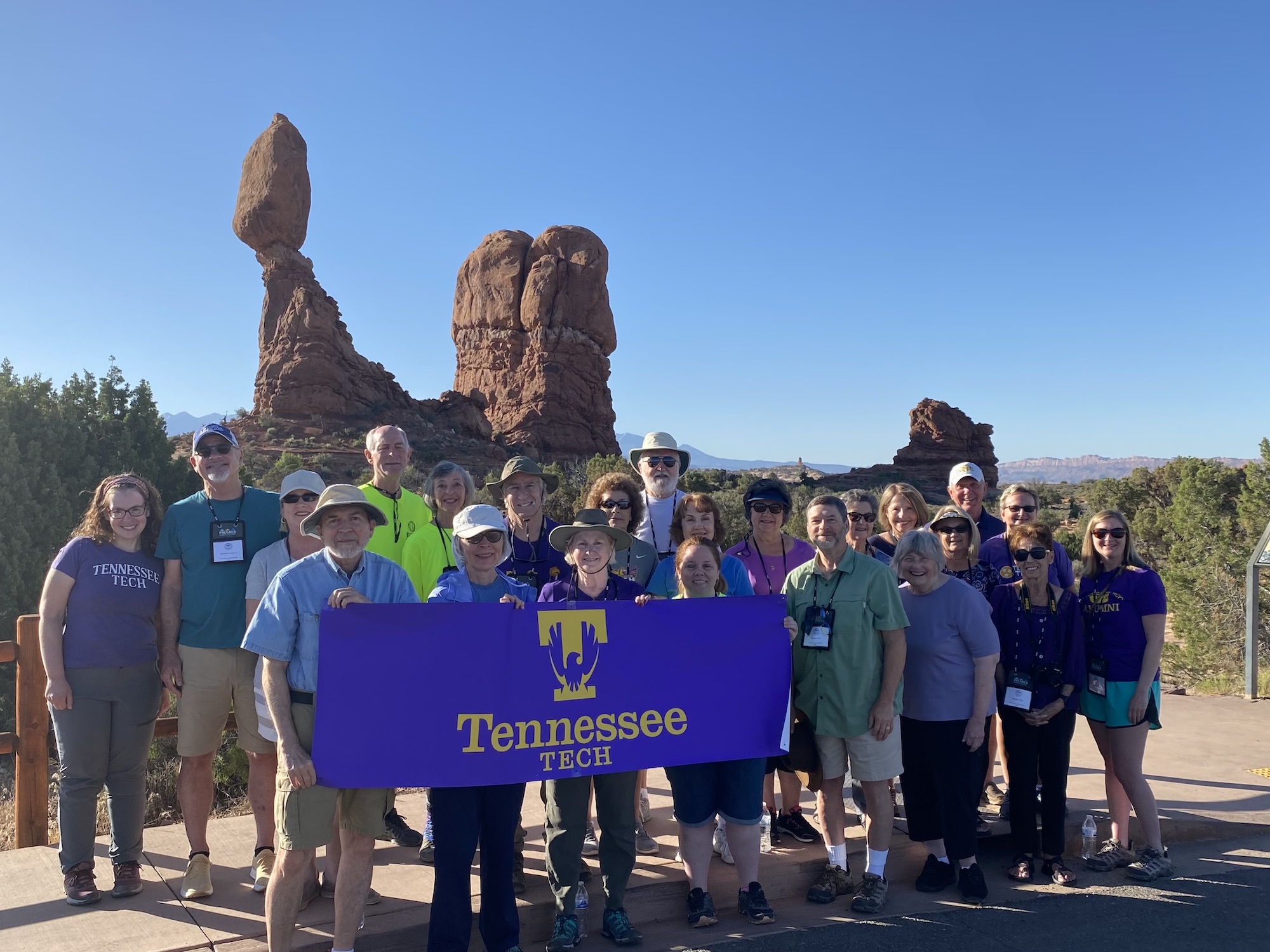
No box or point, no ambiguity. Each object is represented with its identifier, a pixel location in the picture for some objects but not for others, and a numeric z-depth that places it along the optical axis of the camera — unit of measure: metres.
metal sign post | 9.78
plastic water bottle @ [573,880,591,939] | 4.30
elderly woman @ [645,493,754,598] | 4.84
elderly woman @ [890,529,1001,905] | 4.70
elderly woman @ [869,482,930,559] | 5.91
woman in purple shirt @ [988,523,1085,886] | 4.87
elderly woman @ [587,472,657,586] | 5.30
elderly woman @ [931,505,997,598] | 5.50
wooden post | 5.07
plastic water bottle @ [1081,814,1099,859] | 5.29
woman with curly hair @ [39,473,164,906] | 4.32
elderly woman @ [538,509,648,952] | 4.11
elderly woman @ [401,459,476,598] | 5.11
